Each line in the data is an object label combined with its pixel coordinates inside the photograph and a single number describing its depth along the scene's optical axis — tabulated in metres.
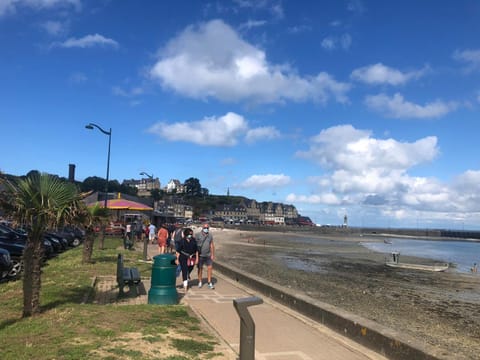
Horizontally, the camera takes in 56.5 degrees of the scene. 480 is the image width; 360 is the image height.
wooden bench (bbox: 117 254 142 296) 9.65
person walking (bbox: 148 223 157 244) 29.12
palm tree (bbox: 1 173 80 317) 7.39
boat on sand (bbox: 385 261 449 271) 28.63
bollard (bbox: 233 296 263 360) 4.24
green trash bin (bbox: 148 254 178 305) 8.98
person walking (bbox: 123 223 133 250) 24.95
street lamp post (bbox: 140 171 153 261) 19.48
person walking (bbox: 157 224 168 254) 19.33
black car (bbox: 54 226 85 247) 27.11
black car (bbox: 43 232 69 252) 23.06
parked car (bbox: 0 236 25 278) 13.13
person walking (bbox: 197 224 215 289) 12.19
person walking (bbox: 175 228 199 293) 11.58
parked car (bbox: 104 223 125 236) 37.25
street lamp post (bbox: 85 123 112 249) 31.29
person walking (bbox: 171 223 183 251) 18.02
